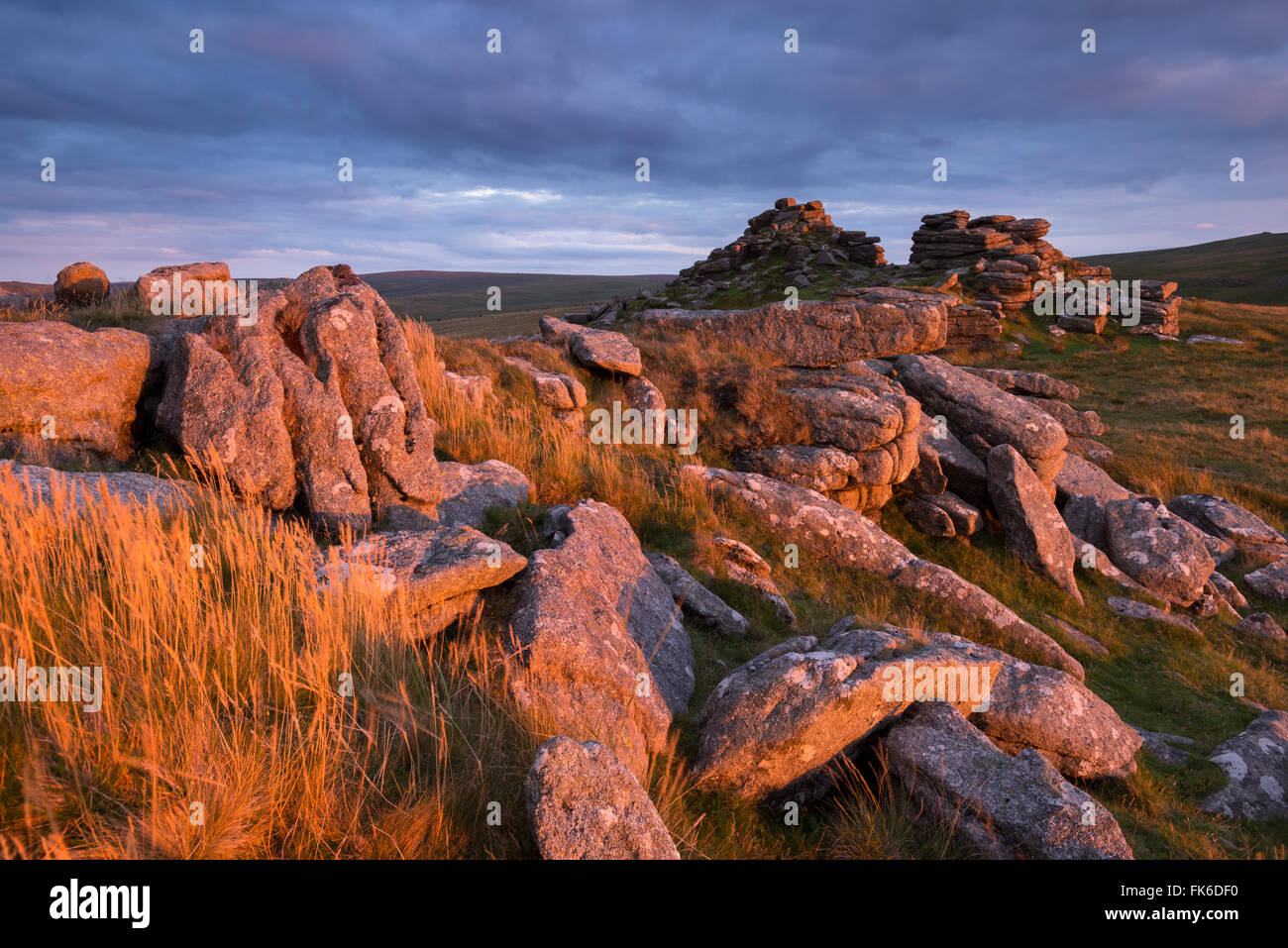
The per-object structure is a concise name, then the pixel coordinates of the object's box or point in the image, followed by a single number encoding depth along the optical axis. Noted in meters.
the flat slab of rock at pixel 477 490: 8.50
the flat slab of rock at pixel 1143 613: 12.37
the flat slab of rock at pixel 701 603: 8.14
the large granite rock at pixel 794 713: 5.25
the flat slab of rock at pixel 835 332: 17.94
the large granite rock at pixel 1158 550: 13.12
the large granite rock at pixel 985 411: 15.09
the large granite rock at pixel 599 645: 5.11
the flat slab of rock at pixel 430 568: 5.37
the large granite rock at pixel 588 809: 3.47
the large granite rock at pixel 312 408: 7.43
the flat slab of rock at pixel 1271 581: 13.90
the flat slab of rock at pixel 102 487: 5.38
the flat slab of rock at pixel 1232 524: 15.16
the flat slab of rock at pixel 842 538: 10.70
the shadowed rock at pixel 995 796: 4.83
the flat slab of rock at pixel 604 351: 15.20
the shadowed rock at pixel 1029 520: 12.91
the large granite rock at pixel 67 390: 7.41
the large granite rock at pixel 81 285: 12.74
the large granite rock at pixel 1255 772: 7.51
